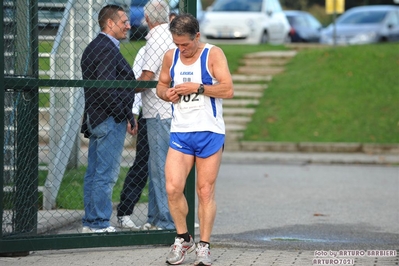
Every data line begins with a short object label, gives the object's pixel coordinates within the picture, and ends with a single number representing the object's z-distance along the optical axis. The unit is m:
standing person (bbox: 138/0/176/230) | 16.05
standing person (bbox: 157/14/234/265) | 13.16
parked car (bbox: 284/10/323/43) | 62.09
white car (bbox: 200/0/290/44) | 51.66
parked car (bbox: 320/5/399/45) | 54.53
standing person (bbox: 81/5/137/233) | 15.66
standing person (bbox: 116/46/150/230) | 16.97
